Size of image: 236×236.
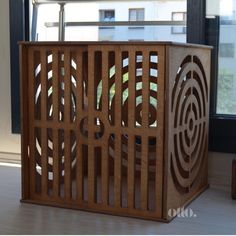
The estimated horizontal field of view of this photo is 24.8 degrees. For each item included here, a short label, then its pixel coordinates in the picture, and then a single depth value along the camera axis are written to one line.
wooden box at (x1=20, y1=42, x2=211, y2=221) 1.92
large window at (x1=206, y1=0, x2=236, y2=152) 2.44
